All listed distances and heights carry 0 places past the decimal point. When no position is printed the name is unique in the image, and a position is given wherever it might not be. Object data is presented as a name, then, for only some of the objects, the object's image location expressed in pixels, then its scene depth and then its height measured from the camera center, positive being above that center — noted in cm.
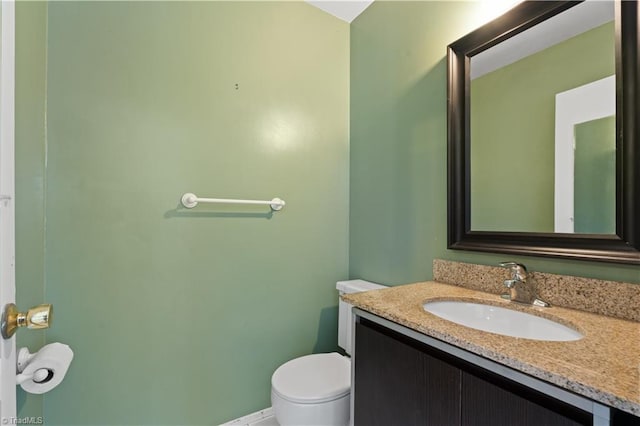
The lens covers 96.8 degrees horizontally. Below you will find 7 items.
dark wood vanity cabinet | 53 -40
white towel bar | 131 +6
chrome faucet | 92 -24
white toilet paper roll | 76 -43
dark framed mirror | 78 +27
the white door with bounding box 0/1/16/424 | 49 +2
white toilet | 110 -72
